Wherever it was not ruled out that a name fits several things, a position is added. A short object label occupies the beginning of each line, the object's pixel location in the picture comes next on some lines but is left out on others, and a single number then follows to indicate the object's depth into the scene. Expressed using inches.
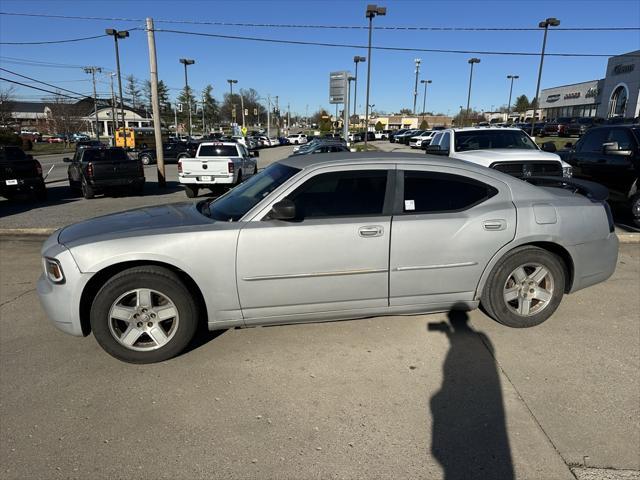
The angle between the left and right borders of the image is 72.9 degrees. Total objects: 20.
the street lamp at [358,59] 1591.5
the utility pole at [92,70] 2534.4
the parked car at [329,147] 760.3
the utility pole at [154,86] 566.6
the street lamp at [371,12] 954.1
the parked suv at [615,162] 321.4
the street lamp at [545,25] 1140.5
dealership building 2085.4
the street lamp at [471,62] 2140.0
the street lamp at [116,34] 1145.0
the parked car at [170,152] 1222.9
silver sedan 127.6
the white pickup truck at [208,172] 490.0
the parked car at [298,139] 2461.1
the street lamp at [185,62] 1838.1
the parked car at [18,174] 445.4
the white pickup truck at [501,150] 306.3
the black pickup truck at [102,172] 507.2
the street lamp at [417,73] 2938.0
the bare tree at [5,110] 1994.3
